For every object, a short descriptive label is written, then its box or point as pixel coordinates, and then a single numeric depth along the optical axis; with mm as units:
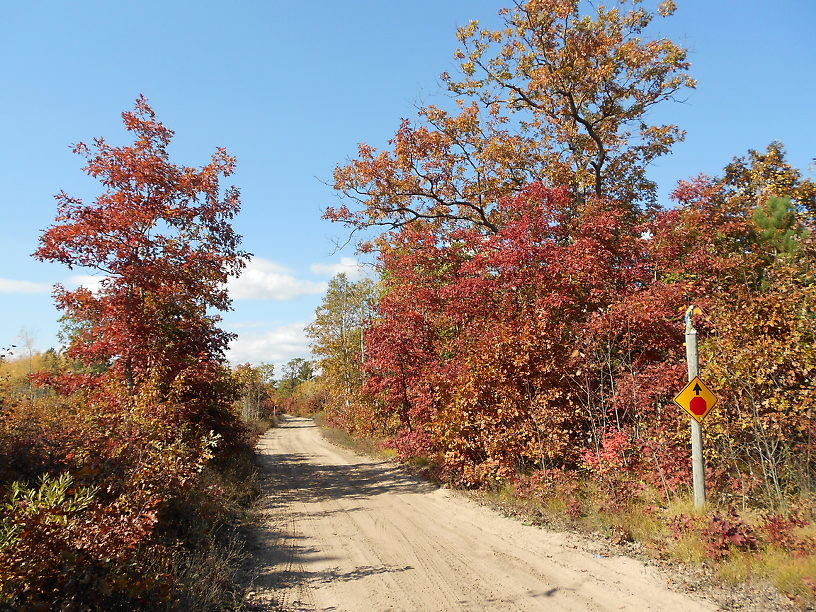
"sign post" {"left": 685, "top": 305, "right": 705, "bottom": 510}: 7332
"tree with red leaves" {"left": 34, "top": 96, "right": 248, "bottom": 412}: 10609
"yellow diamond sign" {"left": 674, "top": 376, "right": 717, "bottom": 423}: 7168
